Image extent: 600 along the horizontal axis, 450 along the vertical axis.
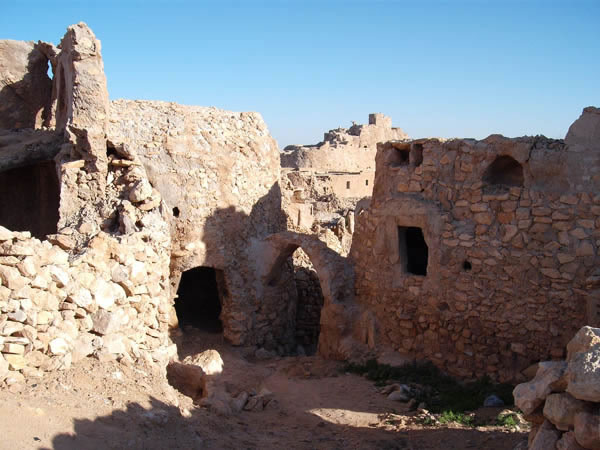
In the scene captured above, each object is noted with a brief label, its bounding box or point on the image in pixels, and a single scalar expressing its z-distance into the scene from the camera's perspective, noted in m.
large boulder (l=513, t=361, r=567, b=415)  4.15
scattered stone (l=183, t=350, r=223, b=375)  9.16
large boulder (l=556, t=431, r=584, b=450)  3.76
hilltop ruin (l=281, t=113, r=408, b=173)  26.83
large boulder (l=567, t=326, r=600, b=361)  4.07
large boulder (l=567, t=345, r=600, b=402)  3.66
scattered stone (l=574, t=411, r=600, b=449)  3.61
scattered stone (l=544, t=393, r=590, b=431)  3.83
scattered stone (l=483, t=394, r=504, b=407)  7.76
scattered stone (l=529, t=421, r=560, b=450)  3.98
